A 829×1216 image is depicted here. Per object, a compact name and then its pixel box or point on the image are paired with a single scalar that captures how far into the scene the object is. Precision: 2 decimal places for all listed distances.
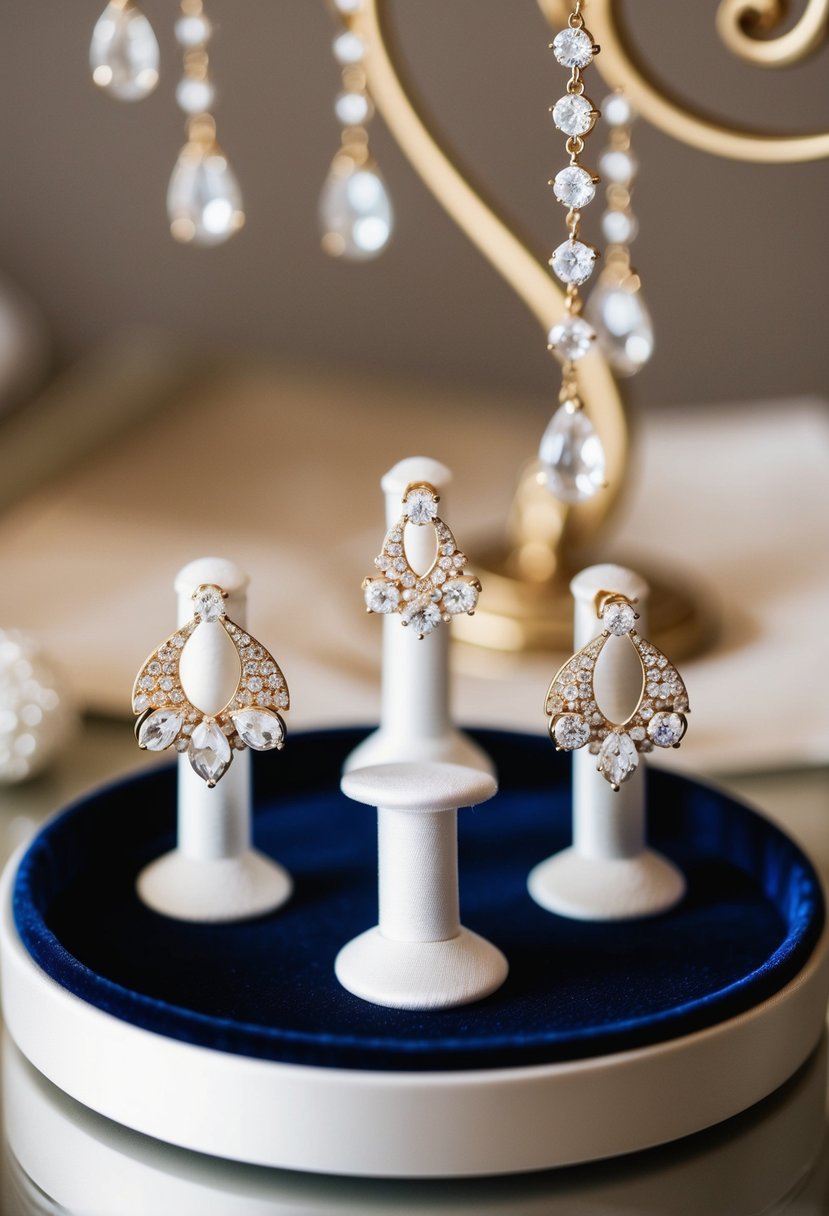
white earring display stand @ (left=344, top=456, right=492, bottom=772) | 0.56
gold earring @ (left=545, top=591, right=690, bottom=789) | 0.51
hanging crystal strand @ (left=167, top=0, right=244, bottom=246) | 0.58
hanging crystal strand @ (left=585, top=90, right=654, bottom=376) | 0.60
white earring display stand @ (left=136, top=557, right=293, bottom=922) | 0.54
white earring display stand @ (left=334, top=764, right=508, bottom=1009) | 0.50
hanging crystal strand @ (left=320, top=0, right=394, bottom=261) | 0.61
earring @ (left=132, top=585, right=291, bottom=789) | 0.51
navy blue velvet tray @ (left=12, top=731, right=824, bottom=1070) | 0.49
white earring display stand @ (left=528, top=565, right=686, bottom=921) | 0.54
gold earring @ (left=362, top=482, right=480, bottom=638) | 0.51
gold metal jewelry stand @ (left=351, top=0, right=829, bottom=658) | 0.60
